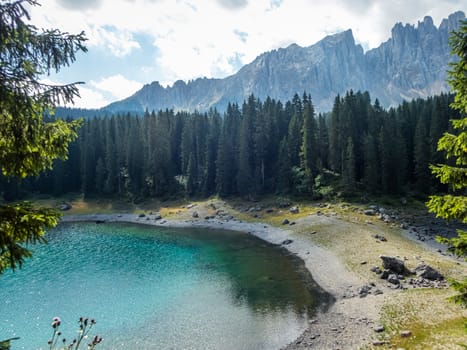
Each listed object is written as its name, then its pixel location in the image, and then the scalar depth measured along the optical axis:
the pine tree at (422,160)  74.58
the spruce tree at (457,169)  11.48
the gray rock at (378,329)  22.54
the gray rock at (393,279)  31.81
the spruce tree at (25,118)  7.87
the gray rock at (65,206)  91.56
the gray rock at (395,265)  34.03
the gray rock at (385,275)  33.28
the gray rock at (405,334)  21.06
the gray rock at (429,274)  31.88
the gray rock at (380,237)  45.97
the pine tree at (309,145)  81.56
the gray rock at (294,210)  69.28
